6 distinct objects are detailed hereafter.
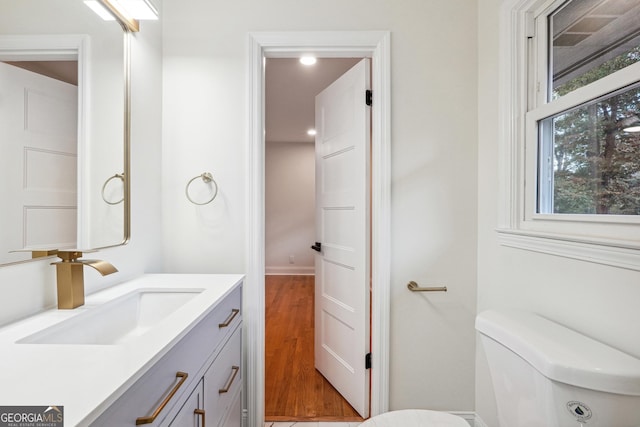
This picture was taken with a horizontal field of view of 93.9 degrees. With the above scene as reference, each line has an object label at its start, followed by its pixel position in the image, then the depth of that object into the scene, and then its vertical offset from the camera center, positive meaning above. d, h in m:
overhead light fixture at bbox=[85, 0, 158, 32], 1.21 +0.88
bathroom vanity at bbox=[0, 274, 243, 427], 0.54 -0.33
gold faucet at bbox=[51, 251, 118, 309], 0.97 -0.21
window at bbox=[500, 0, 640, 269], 0.93 +0.34
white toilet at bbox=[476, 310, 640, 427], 0.74 -0.45
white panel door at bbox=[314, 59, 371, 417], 1.72 -0.14
